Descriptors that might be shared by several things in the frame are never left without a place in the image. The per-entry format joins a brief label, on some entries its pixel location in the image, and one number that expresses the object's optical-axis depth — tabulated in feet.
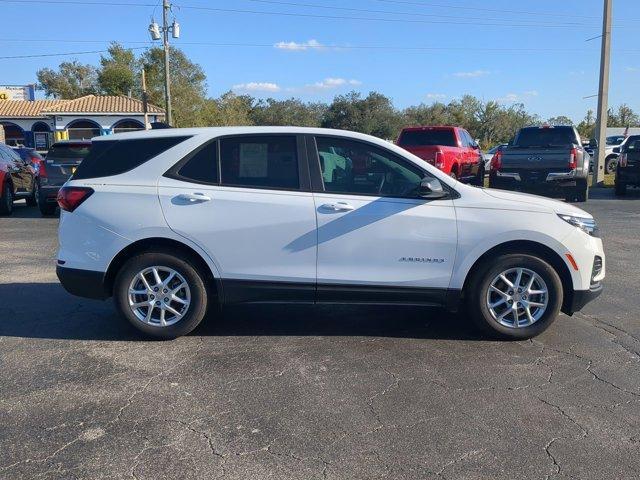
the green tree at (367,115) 175.22
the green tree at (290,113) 193.77
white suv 17.25
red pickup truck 48.60
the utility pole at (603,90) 73.36
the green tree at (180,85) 185.88
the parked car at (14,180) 46.32
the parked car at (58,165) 44.29
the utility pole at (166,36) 121.19
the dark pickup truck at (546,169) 47.57
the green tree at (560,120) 212.64
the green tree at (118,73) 219.20
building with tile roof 146.82
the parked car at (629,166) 58.44
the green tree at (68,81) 263.08
